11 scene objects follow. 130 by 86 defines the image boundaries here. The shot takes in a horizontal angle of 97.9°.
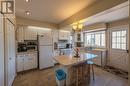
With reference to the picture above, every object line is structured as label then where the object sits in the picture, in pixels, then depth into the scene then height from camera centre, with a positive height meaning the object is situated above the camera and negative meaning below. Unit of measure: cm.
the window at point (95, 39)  325 +20
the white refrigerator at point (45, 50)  275 -39
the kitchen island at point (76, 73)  169 -96
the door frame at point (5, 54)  136 -28
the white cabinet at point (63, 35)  357 +47
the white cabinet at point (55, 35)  336 +42
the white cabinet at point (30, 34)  272 +42
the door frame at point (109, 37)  287 +26
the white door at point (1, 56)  119 -30
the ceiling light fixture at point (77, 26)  212 +61
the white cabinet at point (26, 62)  242 -88
